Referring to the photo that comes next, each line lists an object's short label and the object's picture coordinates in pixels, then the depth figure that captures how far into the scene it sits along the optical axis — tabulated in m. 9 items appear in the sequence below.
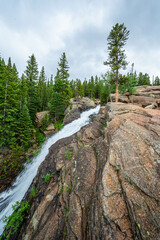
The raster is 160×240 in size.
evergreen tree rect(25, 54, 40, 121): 19.92
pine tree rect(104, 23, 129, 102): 14.90
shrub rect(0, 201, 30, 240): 4.26
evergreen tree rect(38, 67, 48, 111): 26.91
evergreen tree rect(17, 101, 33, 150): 14.19
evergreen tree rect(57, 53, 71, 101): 17.84
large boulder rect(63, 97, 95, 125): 16.73
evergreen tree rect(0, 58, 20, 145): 12.45
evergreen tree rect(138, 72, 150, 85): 40.27
